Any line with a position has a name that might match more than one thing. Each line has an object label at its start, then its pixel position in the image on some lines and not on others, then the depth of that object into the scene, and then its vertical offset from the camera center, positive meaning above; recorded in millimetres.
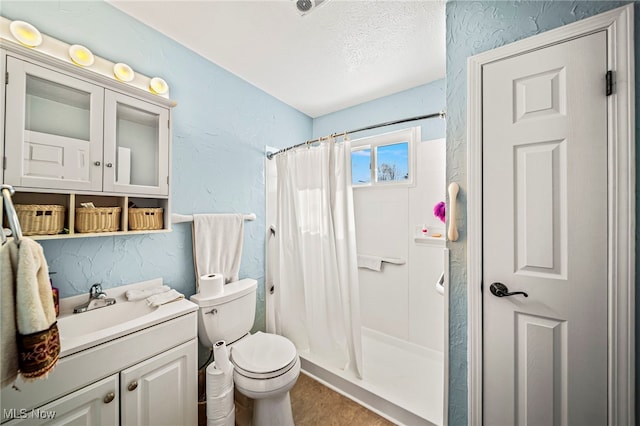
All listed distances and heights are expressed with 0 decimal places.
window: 2143 +552
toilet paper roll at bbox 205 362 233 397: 1248 -927
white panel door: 888 -86
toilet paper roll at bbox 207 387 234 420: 1239 -1051
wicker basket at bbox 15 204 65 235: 934 -27
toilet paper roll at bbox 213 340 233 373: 1279 -818
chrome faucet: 1155 -459
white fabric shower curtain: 1738 -357
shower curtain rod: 1294 +571
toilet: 1276 -878
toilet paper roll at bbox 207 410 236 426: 1230 -1126
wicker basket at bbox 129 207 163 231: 1244 -33
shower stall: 1766 -723
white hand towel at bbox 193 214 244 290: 1626 -235
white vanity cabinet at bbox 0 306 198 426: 824 -714
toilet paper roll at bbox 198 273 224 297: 1496 -479
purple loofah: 1650 +20
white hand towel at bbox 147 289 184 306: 1263 -486
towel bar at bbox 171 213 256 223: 1523 -37
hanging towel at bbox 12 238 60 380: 640 -301
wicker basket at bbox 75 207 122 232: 1081 -34
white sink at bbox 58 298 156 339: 1068 -535
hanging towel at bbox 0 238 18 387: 623 -288
